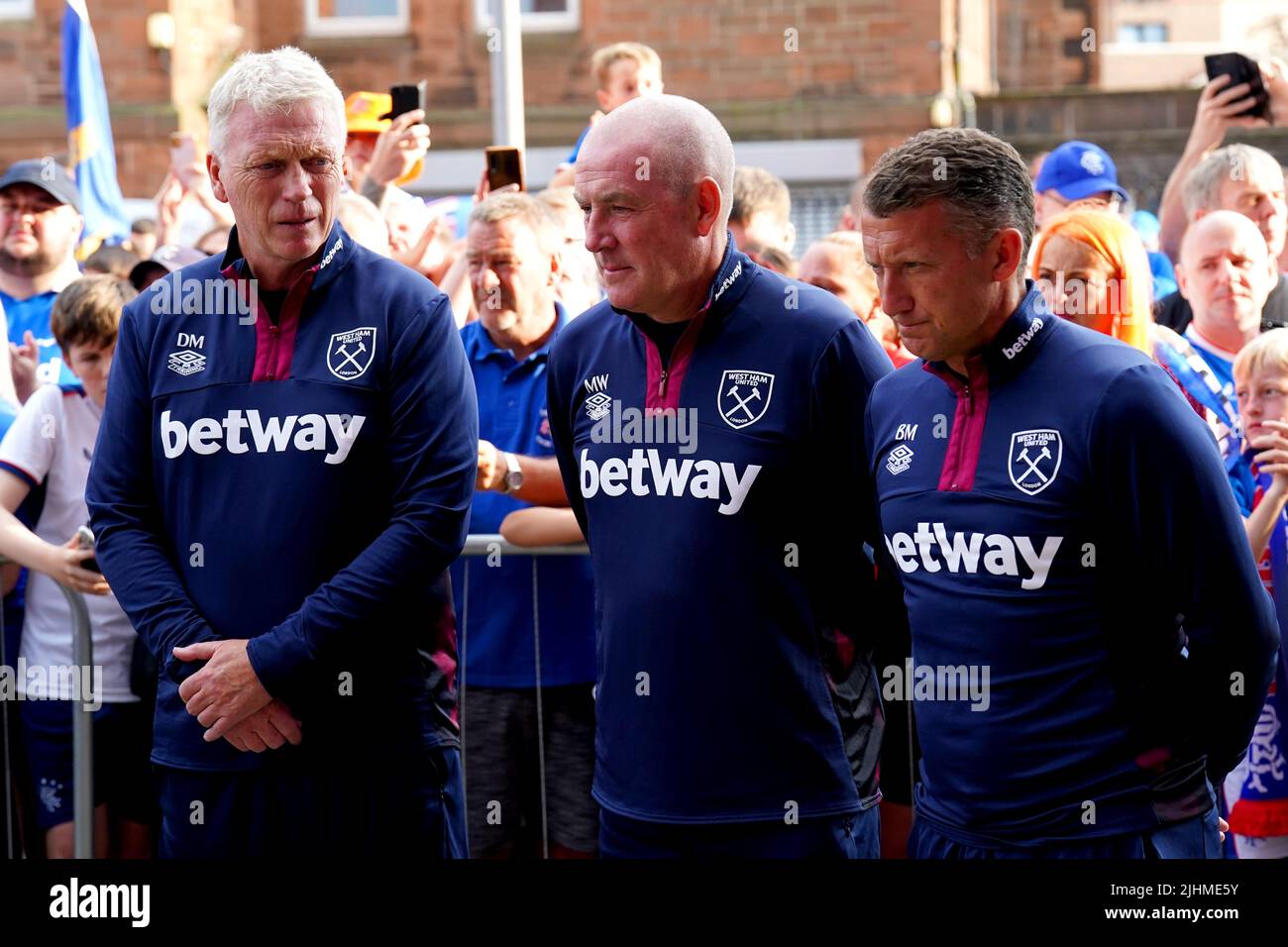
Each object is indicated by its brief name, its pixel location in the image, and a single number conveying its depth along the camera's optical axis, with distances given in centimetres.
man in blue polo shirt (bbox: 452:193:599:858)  429
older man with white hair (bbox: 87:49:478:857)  316
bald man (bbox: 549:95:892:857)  308
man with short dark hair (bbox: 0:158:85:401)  579
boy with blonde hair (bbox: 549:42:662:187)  723
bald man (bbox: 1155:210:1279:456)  478
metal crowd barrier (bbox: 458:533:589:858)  421
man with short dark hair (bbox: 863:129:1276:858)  269
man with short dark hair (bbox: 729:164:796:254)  549
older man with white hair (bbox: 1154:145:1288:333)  557
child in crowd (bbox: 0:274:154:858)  454
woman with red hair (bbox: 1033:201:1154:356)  370
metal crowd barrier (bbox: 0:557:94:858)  431
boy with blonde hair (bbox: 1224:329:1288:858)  418
